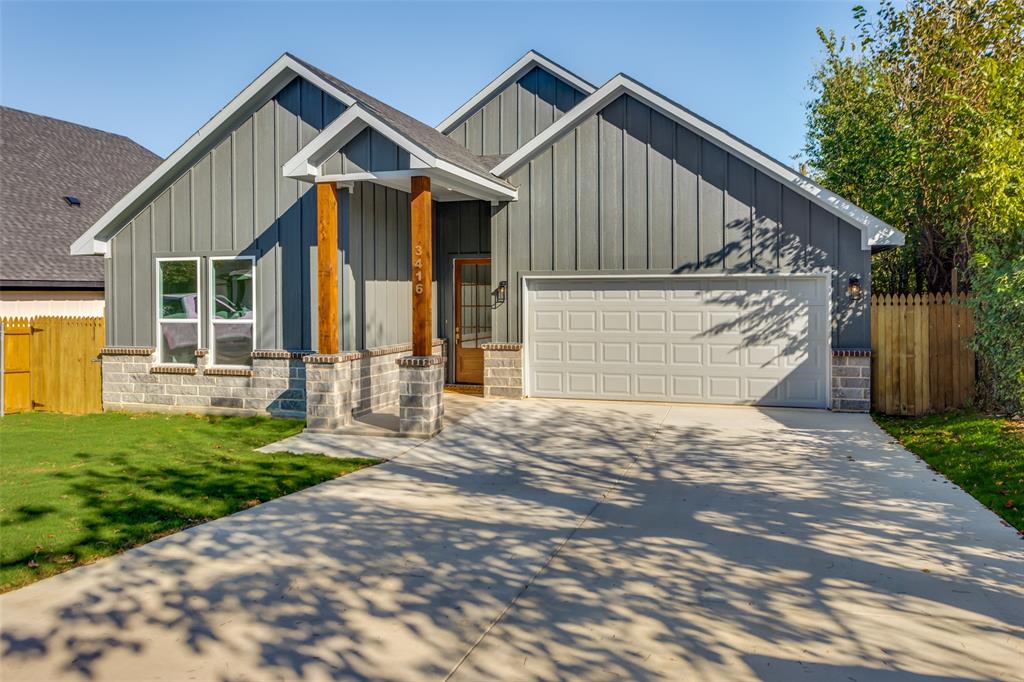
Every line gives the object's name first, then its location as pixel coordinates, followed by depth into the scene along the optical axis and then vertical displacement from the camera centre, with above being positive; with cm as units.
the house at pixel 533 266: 1209 +127
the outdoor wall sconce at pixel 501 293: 1359 +86
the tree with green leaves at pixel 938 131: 1016 +363
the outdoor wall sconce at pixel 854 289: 1188 +77
